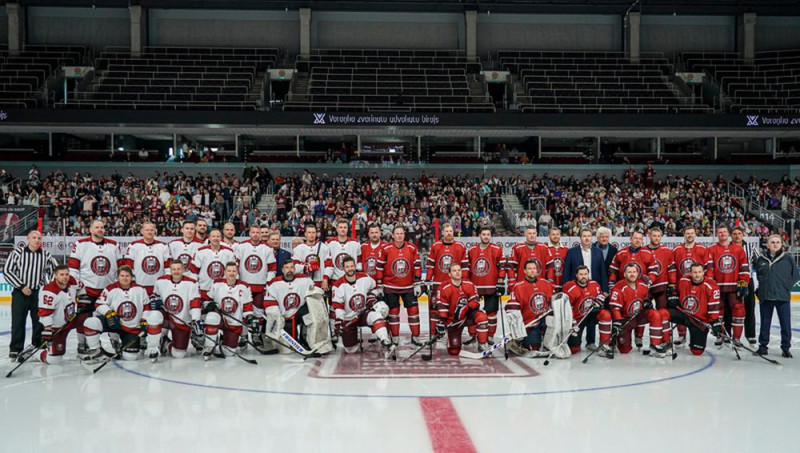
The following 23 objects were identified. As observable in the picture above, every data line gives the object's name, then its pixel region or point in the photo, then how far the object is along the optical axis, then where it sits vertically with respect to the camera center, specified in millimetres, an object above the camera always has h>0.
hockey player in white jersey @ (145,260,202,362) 8656 -1055
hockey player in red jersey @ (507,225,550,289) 9836 -485
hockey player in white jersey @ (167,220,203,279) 9591 -330
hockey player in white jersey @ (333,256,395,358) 9078 -1097
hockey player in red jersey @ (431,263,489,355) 8922 -1183
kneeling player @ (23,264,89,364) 8250 -1107
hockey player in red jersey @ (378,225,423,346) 9648 -791
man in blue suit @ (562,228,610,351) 9438 -582
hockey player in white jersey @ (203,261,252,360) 8773 -1161
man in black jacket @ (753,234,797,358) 8797 -866
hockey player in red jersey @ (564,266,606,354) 8906 -1041
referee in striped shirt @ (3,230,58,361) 8453 -711
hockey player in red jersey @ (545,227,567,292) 9781 -558
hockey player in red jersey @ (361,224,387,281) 9719 -427
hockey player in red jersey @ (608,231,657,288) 9500 -562
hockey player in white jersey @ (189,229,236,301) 9383 -544
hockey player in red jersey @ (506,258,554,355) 8969 -1070
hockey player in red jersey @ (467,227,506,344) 9820 -725
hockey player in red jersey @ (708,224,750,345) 9188 -722
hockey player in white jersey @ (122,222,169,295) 9219 -489
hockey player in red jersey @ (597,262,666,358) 8867 -1230
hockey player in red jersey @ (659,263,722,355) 8984 -1172
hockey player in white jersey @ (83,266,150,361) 8289 -1170
